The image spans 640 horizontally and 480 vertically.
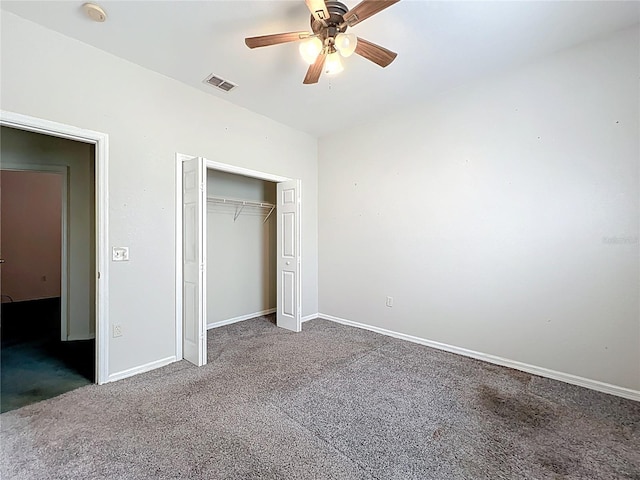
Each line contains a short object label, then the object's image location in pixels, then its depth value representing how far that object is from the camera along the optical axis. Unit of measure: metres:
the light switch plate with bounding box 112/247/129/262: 2.56
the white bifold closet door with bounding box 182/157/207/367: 2.82
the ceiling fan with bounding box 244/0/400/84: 1.71
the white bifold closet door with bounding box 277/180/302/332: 3.92
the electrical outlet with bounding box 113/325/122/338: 2.54
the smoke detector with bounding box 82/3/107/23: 2.00
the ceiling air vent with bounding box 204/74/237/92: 2.91
